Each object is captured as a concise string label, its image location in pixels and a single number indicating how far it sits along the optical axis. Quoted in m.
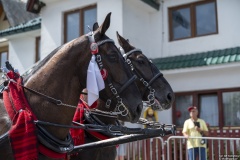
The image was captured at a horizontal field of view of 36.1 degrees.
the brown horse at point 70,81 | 3.10
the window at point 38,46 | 16.53
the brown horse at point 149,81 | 5.06
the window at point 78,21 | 13.08
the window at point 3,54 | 18.70
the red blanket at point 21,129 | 2.87
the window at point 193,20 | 12.31
